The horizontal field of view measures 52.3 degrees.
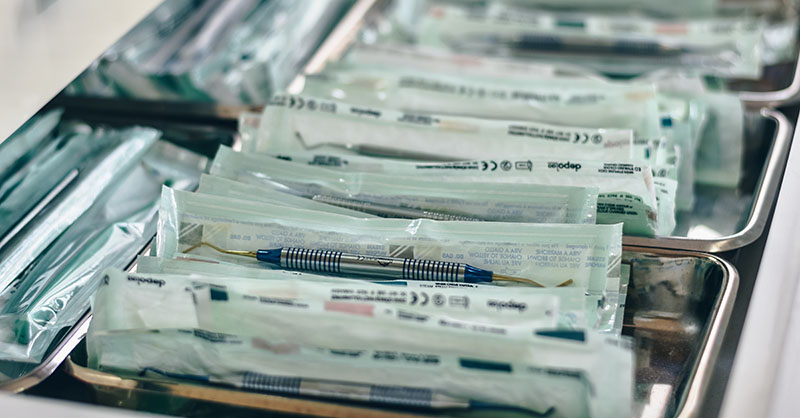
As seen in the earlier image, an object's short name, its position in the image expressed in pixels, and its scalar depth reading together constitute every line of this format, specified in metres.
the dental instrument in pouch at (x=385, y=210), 0.96
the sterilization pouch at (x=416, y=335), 0.70
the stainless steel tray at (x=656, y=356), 0.78
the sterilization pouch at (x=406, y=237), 0.86
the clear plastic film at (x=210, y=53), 1.32
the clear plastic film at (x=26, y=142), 1.12
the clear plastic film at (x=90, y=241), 0.89
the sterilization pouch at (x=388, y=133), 1.07
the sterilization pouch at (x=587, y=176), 0.95
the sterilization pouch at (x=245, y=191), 0.97
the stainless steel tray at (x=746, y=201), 0.98
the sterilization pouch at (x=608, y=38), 1.39
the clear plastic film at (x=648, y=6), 1.58
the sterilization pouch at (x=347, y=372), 0.73
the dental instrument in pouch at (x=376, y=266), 0.86
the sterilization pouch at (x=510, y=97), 1.13
